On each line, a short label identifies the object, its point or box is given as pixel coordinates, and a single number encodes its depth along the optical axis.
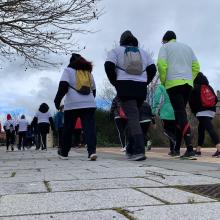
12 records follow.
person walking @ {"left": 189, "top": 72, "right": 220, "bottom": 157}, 5.29
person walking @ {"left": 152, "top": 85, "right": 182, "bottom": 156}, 5.44
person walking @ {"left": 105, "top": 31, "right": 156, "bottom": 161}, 4.31
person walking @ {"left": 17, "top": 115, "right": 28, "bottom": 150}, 13.97
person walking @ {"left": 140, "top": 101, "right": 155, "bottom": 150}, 6.72
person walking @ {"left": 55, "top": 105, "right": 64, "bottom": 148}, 11.51
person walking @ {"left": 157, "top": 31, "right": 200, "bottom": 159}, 4.60
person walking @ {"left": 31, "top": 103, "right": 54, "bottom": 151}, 11.01
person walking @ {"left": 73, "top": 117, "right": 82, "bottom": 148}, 11.99
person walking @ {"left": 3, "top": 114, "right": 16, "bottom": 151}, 13.94
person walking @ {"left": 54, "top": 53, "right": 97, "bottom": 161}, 4.84
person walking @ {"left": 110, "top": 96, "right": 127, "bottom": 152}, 7.02
